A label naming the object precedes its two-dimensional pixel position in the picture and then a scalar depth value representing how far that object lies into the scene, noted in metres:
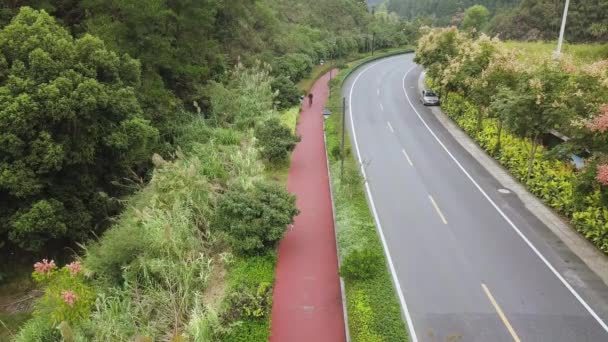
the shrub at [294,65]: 41.00
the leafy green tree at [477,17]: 85.94
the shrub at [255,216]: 15.96
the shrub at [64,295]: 12.70
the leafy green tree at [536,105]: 19.59
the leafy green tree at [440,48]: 35.54
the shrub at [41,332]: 13.16
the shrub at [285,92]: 36.03
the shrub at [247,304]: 13.01
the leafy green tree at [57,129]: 15.84
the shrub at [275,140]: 24.59
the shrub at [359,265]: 14.48
